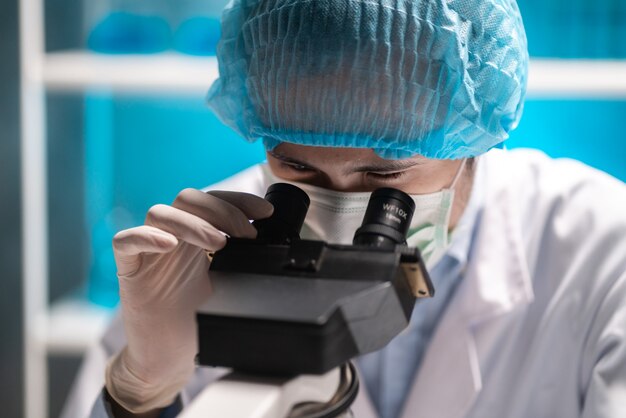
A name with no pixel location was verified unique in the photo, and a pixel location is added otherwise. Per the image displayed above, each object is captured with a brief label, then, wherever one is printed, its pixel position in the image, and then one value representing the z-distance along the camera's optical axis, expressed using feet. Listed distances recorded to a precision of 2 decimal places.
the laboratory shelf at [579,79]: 5.82
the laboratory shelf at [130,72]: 6.33
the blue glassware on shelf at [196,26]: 6.49
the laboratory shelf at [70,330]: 6.89
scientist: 3.18
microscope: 2.05
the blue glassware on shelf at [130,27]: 6.53
